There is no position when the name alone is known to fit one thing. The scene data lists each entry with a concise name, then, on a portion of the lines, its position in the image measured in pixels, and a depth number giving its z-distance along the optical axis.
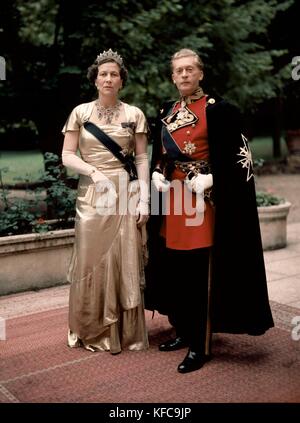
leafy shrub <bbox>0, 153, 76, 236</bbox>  6.02
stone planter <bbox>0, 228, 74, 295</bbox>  5.59
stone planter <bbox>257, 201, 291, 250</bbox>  7.26
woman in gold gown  3.95
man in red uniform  3.71
